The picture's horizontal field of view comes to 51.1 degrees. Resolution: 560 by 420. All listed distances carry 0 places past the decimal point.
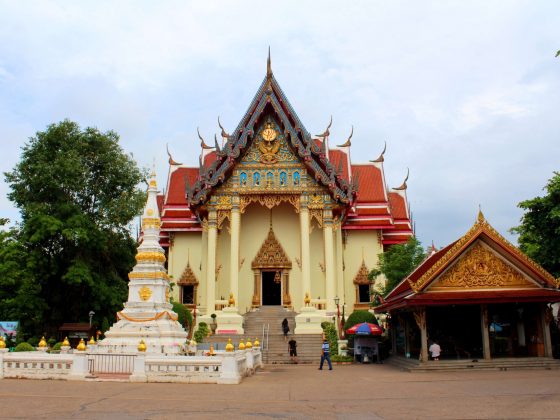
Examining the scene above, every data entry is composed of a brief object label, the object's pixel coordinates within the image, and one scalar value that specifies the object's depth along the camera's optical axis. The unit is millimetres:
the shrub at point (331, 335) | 21047
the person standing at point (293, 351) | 19750
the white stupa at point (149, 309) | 14891
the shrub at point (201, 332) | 22327
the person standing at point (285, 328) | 21844
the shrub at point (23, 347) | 16422
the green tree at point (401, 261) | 22234
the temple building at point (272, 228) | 24406
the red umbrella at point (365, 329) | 19172
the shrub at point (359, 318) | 21688
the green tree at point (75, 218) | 23688
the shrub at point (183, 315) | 23530
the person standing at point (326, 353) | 16250
